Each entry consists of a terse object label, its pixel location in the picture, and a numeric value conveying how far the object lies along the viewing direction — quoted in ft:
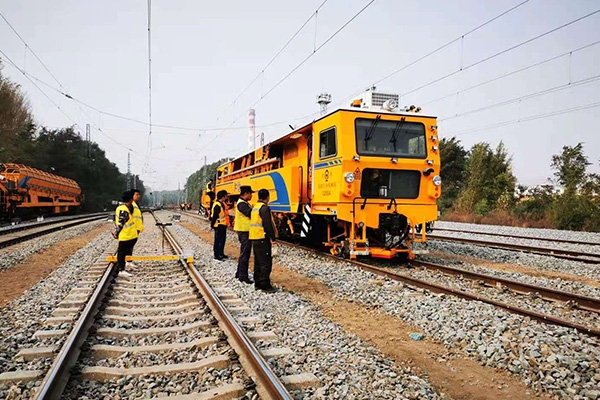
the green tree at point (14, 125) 106.91
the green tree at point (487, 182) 96.89
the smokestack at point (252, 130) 125.59
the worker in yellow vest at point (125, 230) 26.76
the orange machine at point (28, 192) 78.28
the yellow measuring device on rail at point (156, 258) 28.73
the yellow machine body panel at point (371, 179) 30.07
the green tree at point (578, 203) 71.46
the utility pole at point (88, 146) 203.69
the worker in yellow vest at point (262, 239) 23.15
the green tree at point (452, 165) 137.28
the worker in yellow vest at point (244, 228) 25.28
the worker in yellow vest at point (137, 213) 28.27
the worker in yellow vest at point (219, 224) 34.20
